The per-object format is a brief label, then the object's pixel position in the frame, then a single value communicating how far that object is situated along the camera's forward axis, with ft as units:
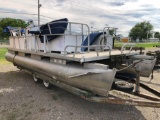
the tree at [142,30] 238.26
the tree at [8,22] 152.53
